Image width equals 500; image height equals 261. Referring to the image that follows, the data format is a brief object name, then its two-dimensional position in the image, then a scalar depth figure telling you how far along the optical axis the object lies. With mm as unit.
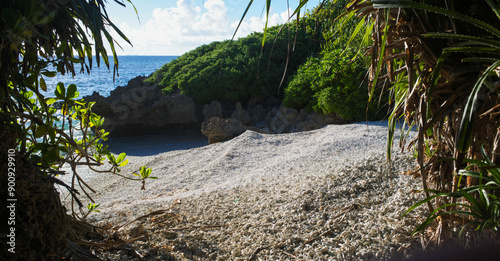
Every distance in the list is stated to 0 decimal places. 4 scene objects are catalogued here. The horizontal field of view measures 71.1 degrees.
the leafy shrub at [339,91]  8055
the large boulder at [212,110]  11335
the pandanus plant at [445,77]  1647
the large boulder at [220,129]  8461
